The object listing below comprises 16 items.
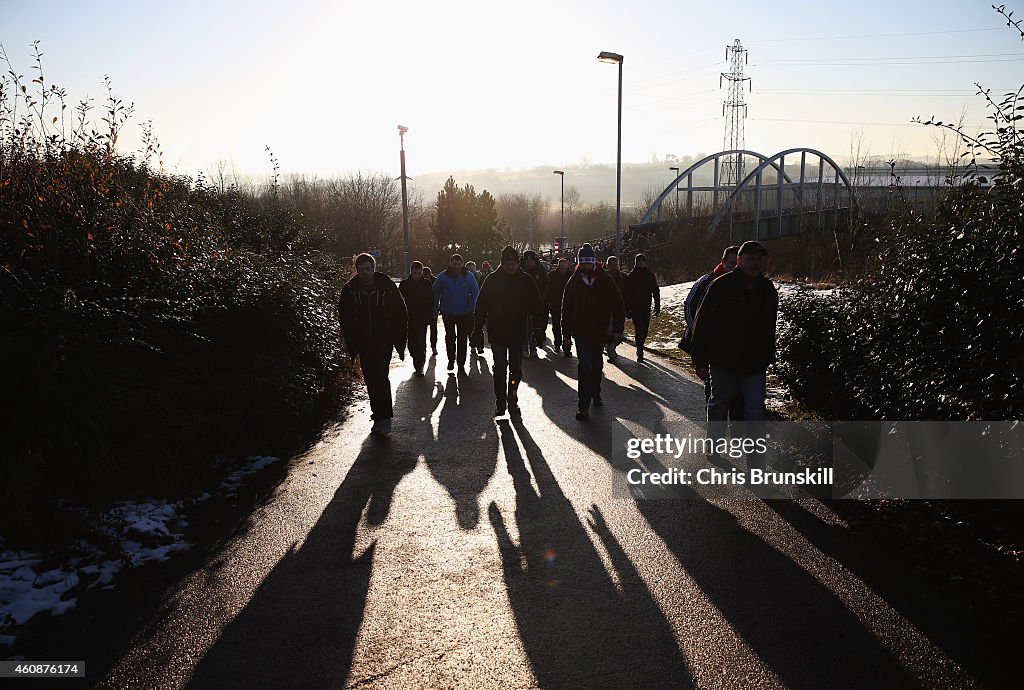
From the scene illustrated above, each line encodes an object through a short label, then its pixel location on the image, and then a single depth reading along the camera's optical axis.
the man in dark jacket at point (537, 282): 13.19
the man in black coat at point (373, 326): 7.55
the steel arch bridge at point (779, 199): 52.94
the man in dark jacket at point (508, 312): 8.67
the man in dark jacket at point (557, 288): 13.24
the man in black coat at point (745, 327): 5.73
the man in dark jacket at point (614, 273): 12.41
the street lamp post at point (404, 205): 32.06
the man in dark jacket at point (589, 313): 8.17
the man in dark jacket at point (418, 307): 11.73
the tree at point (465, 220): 60.19
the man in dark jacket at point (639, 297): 12.43
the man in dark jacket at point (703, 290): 6.76
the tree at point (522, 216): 123.74
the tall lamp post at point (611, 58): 23.50
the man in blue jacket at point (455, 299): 11.90
